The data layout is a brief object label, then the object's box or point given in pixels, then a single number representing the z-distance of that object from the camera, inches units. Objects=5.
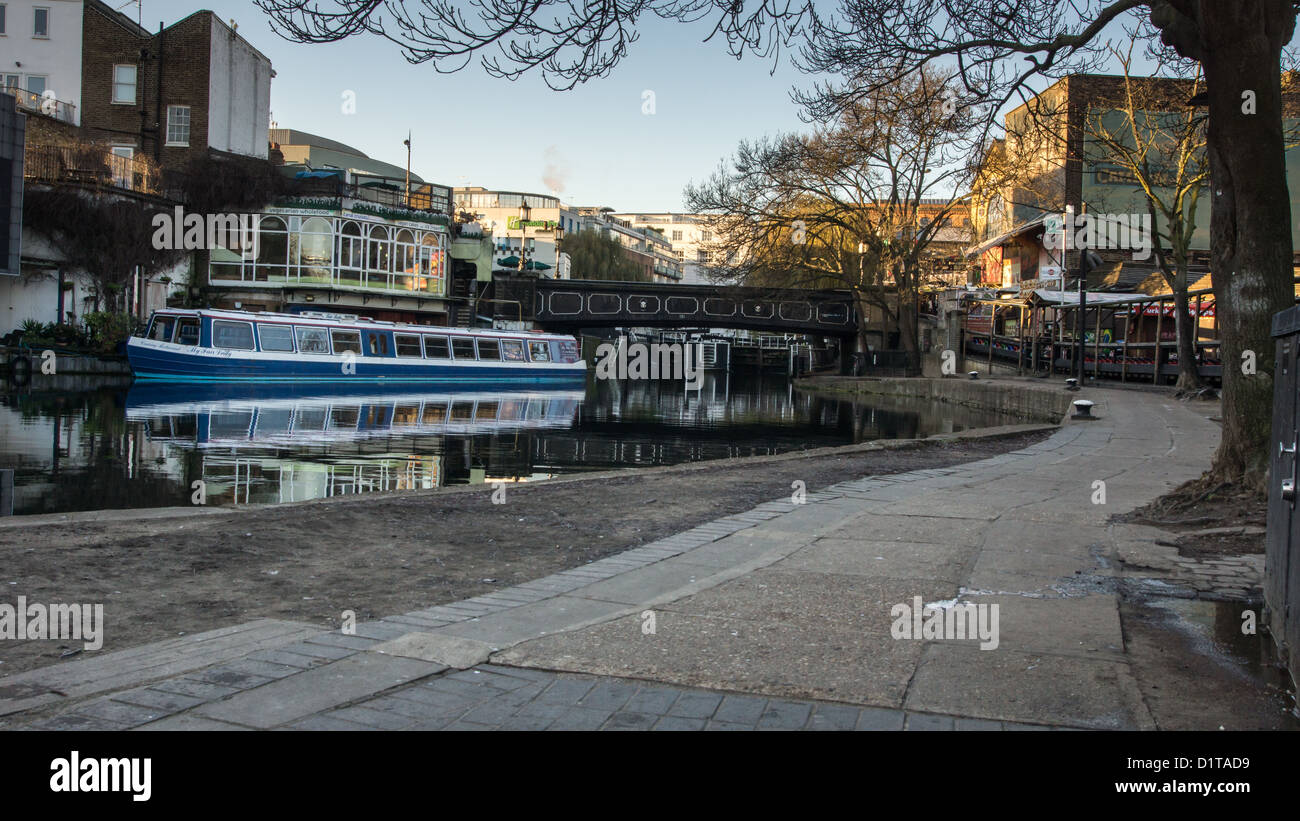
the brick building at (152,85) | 1843.0
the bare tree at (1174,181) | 1064.2
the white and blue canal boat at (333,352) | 1393.8
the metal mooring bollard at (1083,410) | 815.0
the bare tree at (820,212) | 1739.7
